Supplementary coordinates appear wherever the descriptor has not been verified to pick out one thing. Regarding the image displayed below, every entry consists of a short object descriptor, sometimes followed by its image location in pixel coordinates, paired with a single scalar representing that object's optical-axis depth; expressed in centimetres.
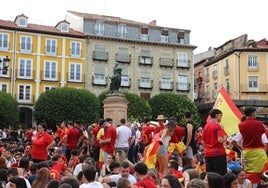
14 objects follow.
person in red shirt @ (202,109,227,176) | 706
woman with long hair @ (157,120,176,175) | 830
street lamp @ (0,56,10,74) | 1577
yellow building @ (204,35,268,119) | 4231
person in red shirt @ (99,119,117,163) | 987
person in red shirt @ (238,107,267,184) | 682
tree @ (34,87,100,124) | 3503
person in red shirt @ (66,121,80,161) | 1191
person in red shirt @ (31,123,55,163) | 934
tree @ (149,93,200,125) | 3862
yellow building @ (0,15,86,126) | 3767
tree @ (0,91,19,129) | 3357
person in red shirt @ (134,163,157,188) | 576
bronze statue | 1888
